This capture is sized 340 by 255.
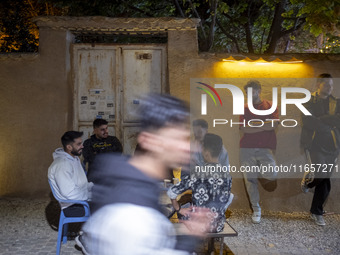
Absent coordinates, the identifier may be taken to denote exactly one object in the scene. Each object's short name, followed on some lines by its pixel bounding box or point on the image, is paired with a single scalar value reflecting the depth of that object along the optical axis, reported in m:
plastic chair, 4.64
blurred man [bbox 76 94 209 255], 1.82
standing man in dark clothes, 6.09
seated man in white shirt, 4.66
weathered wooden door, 7.20
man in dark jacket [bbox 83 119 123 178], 6.27
